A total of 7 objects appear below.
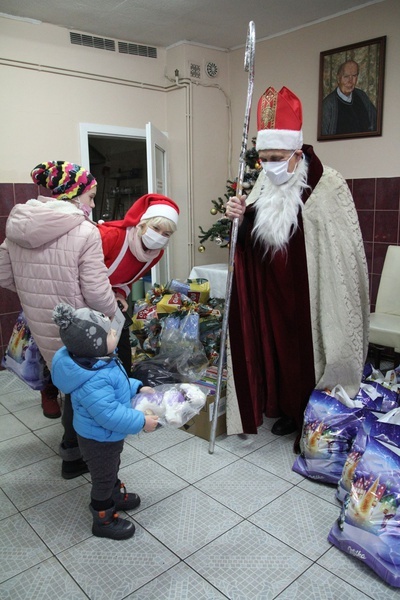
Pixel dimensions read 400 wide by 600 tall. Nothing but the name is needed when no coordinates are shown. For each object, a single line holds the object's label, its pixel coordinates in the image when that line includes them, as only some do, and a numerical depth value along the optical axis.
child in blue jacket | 1.50
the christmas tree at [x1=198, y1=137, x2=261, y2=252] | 3.54
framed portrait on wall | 3.38
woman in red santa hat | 2.09
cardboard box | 2.47
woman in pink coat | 1.84
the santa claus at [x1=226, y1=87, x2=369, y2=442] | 2.19
